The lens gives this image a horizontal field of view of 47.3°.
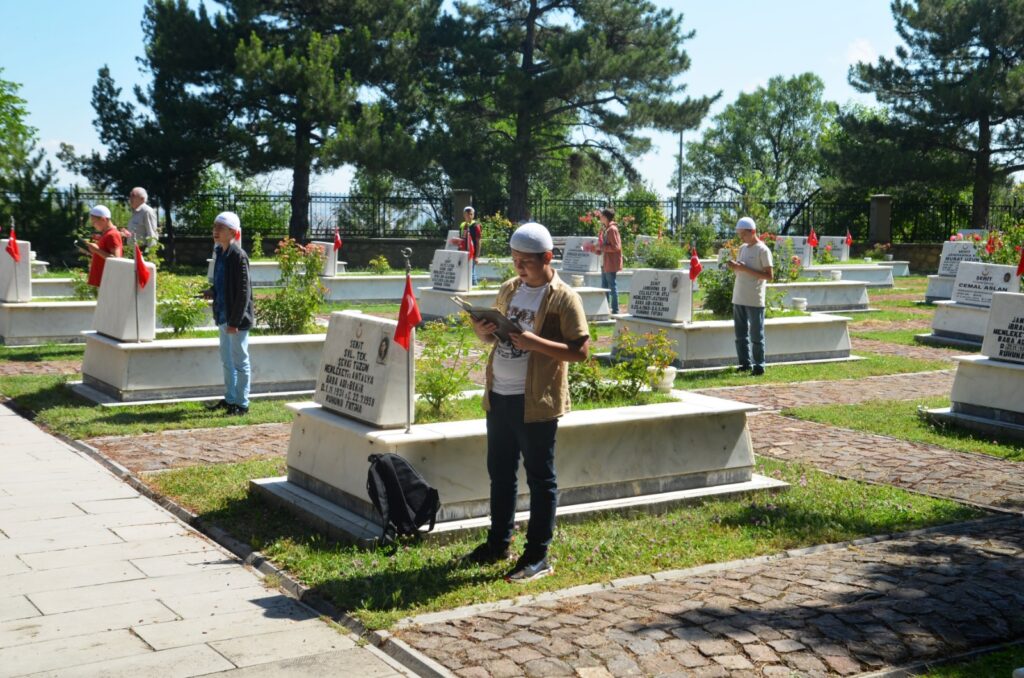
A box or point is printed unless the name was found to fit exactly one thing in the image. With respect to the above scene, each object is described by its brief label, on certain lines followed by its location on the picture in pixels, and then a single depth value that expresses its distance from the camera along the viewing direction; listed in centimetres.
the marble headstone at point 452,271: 2086
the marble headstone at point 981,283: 1789
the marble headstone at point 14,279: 1628
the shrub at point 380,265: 2590
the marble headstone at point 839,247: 3412
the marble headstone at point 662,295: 1525
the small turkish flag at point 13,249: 1577
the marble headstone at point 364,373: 756
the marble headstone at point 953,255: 2527
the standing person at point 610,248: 2094
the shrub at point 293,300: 1356
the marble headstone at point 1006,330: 1122
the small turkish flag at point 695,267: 1501
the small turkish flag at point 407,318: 712
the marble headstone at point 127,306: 1195
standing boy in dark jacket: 1088
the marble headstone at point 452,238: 2719
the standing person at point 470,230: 2469
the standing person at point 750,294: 1377
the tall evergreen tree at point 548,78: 3644
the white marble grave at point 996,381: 1099
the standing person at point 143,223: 1698
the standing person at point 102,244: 1432
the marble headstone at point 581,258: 2617
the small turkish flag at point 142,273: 1183
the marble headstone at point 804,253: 2873
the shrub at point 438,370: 880
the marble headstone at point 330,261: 2472
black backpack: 677
